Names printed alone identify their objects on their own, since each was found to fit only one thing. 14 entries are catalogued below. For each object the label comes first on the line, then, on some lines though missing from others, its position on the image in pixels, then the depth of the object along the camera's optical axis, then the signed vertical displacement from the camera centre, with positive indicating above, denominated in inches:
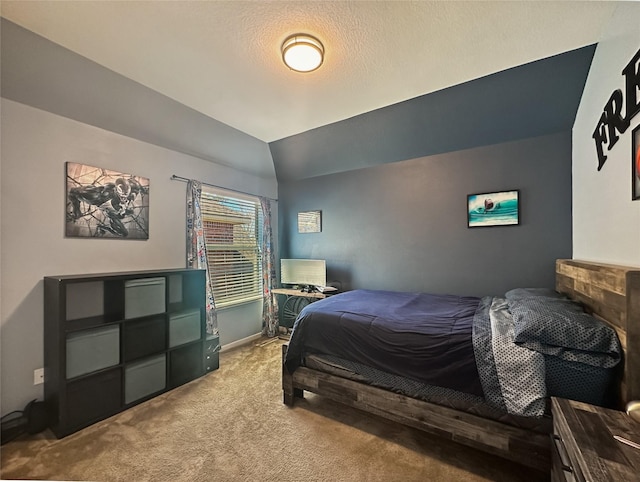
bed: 49.3 -36.5
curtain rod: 120.2 +28.8
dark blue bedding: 66.0 -26.8
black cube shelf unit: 77.5 -32.4
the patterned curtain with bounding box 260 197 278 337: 160.9 -22.6
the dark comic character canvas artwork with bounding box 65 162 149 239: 89.9 +14.5
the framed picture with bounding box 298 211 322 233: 164.9 +12.8
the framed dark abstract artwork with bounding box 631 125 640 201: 50.3 +14.3
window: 138.7 -0.8
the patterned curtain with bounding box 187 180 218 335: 123.8 -0.1
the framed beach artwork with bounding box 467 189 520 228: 111.7 +13.7
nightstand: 33.4 -28.4
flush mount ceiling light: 70.5 +51.2
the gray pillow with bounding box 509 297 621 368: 50.5 -18.8
